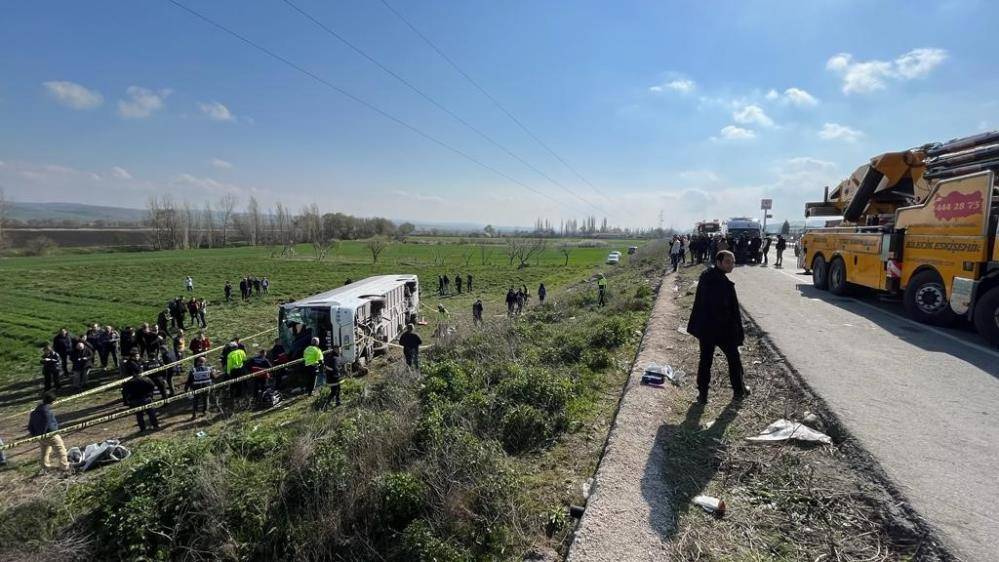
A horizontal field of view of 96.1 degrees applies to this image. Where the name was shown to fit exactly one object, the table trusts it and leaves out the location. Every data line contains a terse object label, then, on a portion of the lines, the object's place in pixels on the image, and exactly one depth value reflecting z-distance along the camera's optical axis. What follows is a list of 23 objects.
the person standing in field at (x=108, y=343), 14.55
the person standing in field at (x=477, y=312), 18.99
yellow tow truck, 7.68
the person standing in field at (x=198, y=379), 10.68
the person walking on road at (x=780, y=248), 20.57
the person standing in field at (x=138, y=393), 9.98
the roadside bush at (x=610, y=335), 8.47
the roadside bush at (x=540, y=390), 5.59
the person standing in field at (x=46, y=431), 7.94
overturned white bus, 12.86
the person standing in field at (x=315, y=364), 11.46
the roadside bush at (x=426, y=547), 3.44
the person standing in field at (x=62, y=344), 13.63
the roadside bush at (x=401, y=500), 4.11
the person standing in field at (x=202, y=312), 20.92
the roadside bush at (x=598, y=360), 7.27
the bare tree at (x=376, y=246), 56.44
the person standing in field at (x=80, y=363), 13.10
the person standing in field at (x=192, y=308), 20.61
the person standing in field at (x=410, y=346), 11.74
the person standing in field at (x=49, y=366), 12.50
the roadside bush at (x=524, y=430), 5.02
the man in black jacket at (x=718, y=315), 5.14
